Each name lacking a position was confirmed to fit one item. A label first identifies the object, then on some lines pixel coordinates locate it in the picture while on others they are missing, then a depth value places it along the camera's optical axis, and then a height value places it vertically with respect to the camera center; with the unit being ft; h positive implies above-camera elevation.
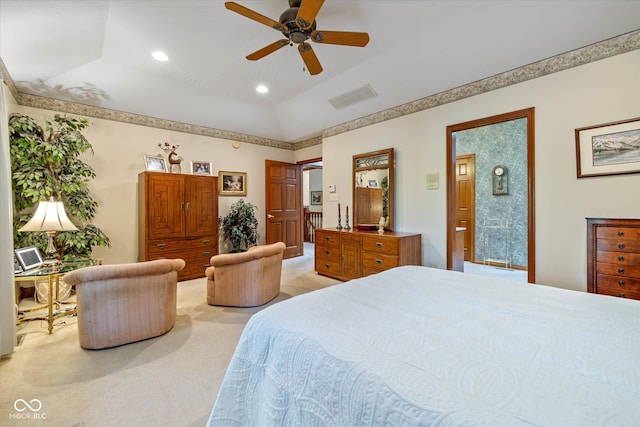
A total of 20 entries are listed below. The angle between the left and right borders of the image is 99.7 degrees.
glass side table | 7.98 -1.78
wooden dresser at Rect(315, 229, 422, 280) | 11.83 -1.89
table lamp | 8.20 -0.22
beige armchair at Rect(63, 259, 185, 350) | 7.28 -2.44
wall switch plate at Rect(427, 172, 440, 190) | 12.32 +1.43
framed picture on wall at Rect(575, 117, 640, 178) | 8.02 +1.90
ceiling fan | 6.77 +5.14
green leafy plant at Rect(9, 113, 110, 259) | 10.43 +1.61
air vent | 13.28 +5.98
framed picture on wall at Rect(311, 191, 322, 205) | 31.76 +1.81
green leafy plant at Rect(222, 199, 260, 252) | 17.25 -0.85
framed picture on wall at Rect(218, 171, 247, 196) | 17.79 +2.06
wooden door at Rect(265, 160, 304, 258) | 19.52 +0.55
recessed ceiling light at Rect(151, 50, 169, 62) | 11.04 +6.62
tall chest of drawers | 7.00 -1.27
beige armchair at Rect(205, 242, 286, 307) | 9.99 -2.44
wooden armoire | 13.39 -0.23
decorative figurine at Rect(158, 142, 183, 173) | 14.73 +3.19
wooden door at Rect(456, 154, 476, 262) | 17.89 +0.76
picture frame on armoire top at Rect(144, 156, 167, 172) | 14.34 +2.77
